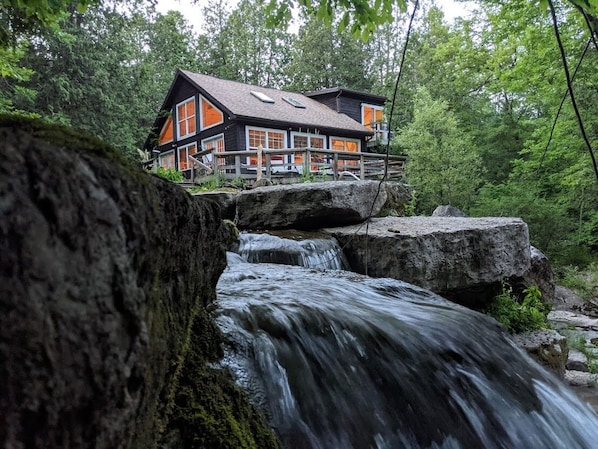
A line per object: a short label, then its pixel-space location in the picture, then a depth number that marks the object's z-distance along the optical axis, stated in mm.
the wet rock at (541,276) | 6754
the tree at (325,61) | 37875
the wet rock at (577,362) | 5762
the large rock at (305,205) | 6281
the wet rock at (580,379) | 5168
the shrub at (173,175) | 14305
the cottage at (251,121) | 21114
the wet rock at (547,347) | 4807
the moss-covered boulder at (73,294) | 708
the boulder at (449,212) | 10680
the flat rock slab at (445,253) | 5172
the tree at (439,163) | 15312
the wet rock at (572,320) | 8219
